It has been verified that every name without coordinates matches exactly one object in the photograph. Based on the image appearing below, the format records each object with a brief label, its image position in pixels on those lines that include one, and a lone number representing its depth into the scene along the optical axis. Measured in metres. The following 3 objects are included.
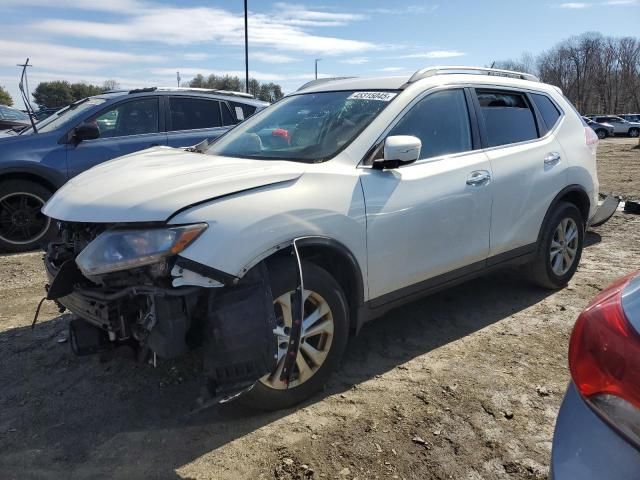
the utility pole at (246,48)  22.44
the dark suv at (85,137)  6.15
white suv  2.54
